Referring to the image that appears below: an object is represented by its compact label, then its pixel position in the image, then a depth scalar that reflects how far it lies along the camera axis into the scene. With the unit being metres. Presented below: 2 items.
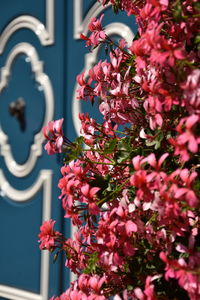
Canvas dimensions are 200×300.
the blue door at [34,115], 2.72
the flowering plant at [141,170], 1.74
